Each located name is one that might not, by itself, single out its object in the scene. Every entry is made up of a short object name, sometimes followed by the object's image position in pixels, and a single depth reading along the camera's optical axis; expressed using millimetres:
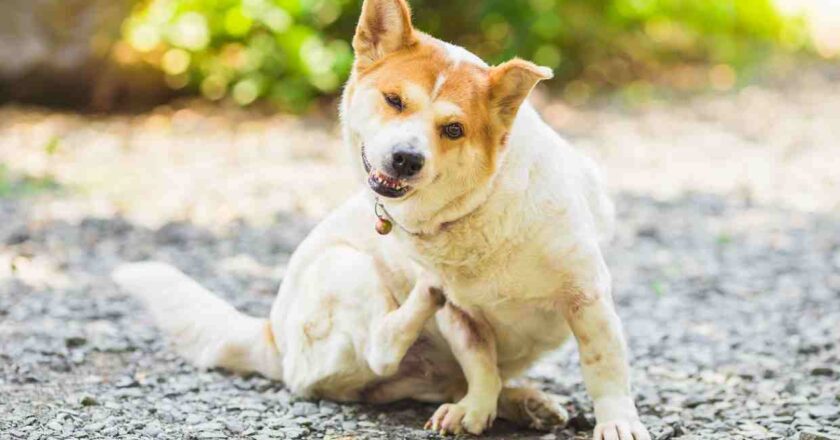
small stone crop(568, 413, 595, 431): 3764
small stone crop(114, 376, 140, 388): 4023
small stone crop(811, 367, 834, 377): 4238
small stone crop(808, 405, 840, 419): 3727
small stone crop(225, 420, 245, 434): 3562
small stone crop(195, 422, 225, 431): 3551
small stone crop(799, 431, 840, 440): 3439
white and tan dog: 3244
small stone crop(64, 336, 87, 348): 4486
